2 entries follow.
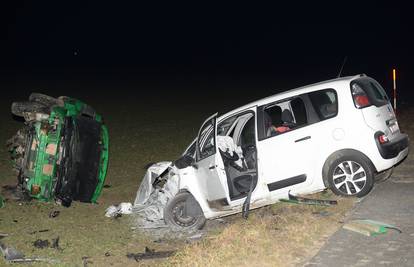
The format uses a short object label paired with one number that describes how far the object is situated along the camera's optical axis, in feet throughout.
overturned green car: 32.91
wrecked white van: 28.45
